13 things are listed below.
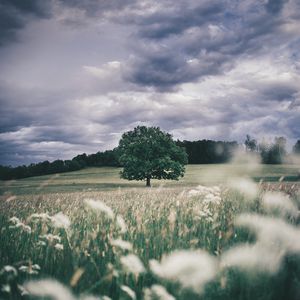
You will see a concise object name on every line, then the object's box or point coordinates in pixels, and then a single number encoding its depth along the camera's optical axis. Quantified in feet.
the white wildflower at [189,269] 7.84
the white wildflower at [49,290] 6.64
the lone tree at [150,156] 154.20
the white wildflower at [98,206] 9.87
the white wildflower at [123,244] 8.39
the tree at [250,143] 368.27
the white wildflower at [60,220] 10.41
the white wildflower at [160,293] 6.88
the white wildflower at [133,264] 7.93
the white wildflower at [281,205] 14.62
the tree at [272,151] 282.99
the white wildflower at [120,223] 11.28
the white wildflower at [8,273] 9.61
